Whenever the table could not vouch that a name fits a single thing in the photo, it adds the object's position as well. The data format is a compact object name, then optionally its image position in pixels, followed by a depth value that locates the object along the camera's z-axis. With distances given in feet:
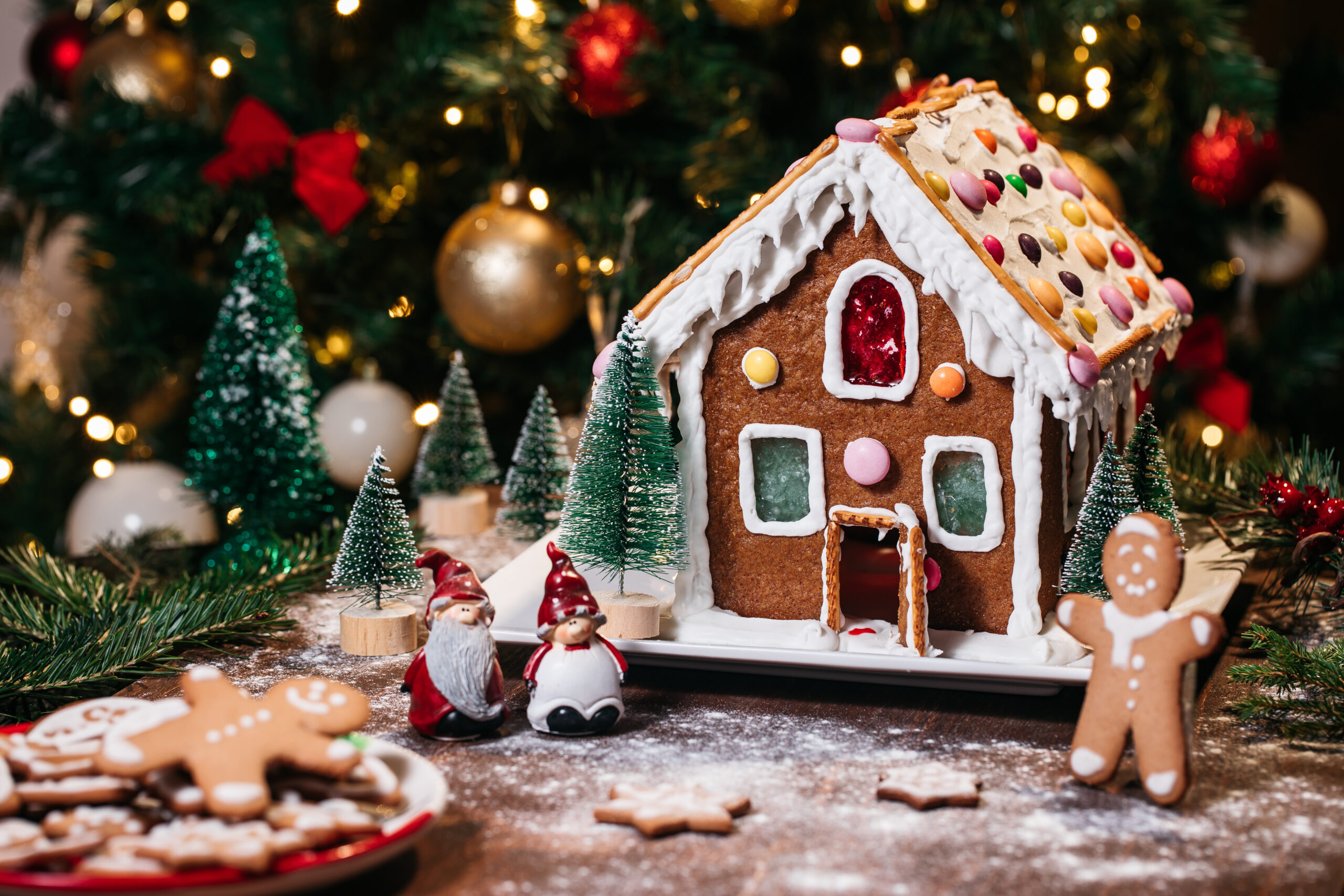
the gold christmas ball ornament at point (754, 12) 7.48
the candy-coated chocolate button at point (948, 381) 5.33
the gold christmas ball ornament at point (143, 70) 8.73
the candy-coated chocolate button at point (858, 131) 5.18
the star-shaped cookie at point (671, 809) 3.99
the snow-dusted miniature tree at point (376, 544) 5.81
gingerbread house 5.23
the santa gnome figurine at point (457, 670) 4.72
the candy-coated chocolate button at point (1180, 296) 6.85
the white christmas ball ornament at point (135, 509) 8.01
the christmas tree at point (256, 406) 7.12
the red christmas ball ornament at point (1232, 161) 8.45
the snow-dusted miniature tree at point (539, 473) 7.30
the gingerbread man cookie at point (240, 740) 3.65
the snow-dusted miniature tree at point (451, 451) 7.87
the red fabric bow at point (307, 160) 8.00
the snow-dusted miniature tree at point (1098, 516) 5.32
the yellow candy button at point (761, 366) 5.57
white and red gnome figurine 4.79
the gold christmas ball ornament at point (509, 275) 7.88
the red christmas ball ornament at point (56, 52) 9.78
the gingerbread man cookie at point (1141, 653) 4.15
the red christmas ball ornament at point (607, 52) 7.76
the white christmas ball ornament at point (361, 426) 8.21
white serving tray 5.06
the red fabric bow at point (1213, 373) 9.05
